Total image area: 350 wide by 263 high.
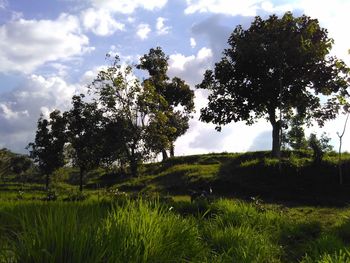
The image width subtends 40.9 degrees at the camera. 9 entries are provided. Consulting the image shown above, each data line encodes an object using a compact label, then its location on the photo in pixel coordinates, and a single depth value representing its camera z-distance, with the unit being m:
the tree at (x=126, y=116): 45.19
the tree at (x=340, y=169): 26.86
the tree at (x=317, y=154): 29.05
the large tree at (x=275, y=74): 34.75
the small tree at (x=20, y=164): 84.81
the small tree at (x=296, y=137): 61.44
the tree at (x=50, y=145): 55.33
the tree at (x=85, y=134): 46.22
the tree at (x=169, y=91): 60.94
